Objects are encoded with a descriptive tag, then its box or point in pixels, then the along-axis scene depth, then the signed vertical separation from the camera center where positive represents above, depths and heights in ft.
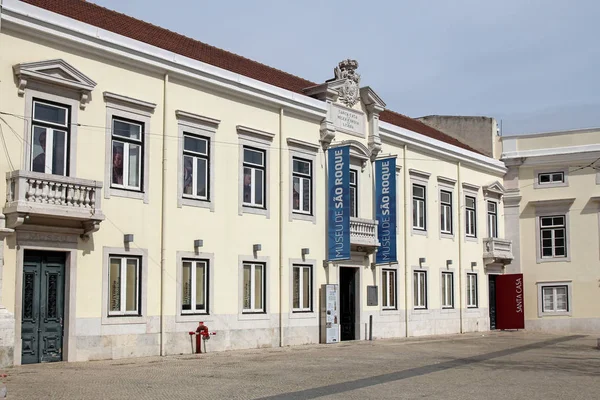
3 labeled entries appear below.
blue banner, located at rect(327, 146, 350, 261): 82.89 +7.85
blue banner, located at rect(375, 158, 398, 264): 90.33 +7.87
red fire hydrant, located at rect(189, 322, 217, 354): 67.26 -4.43
